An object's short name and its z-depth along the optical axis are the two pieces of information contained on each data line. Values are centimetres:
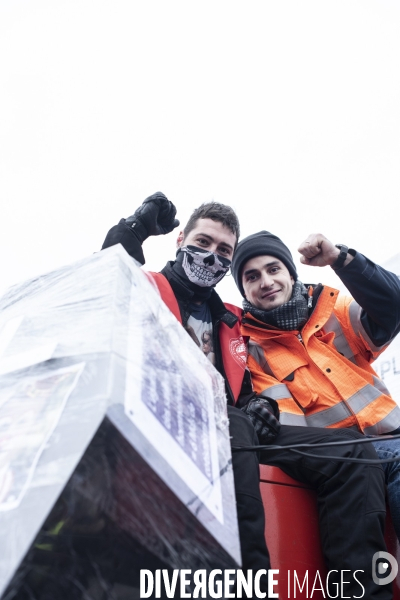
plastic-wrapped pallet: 57
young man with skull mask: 108
